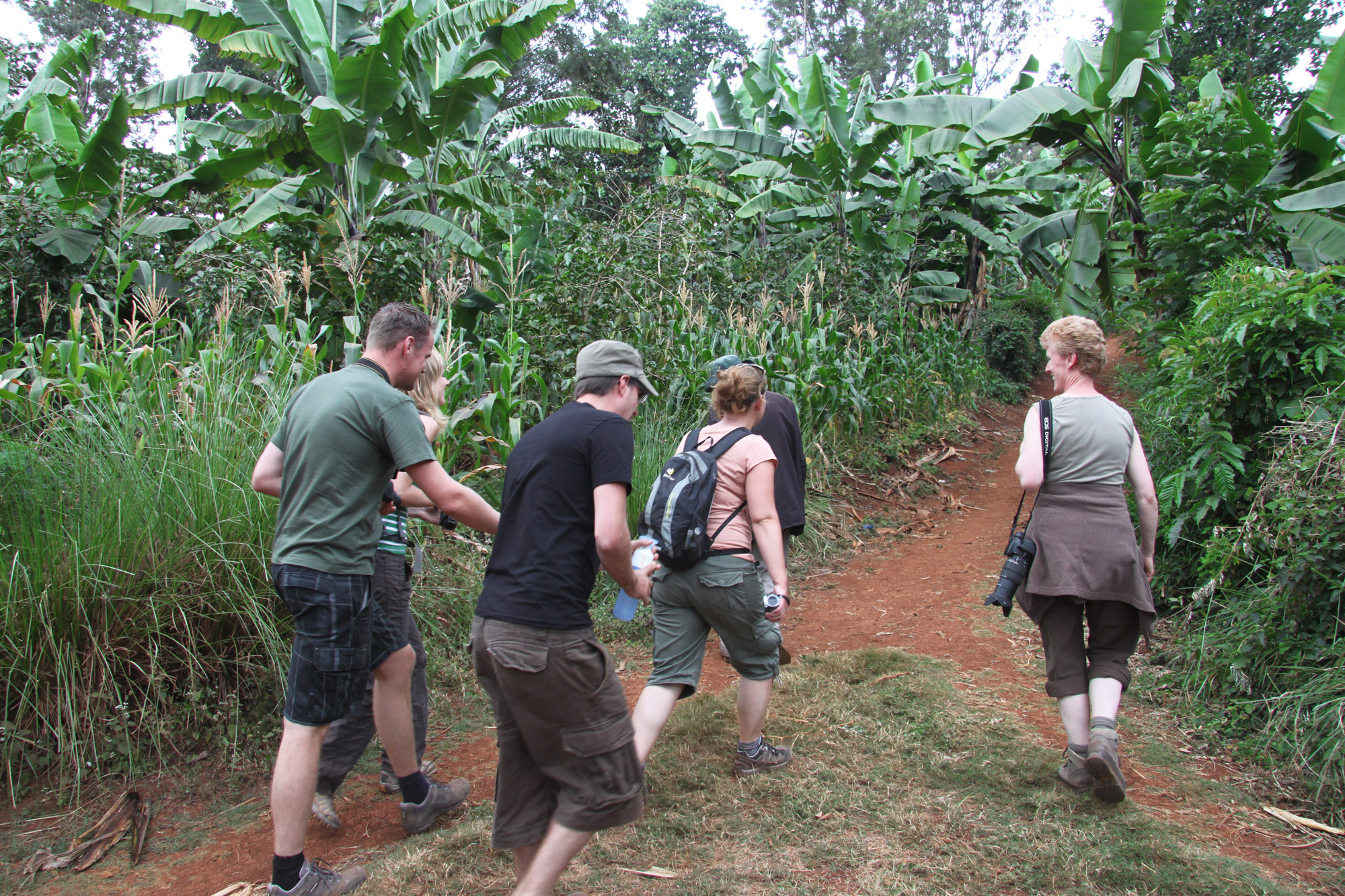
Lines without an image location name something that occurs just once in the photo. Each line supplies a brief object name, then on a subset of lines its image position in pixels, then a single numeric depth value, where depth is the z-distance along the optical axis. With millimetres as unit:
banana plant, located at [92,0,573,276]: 8555
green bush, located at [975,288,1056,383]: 17312
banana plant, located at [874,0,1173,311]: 10062
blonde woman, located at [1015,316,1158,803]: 3391
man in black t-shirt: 2494
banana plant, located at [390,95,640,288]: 9672
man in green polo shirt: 2828
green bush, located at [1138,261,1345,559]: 4598
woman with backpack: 3379
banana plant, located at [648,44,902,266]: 13070
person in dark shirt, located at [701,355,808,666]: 4707
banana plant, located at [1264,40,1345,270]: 7477
